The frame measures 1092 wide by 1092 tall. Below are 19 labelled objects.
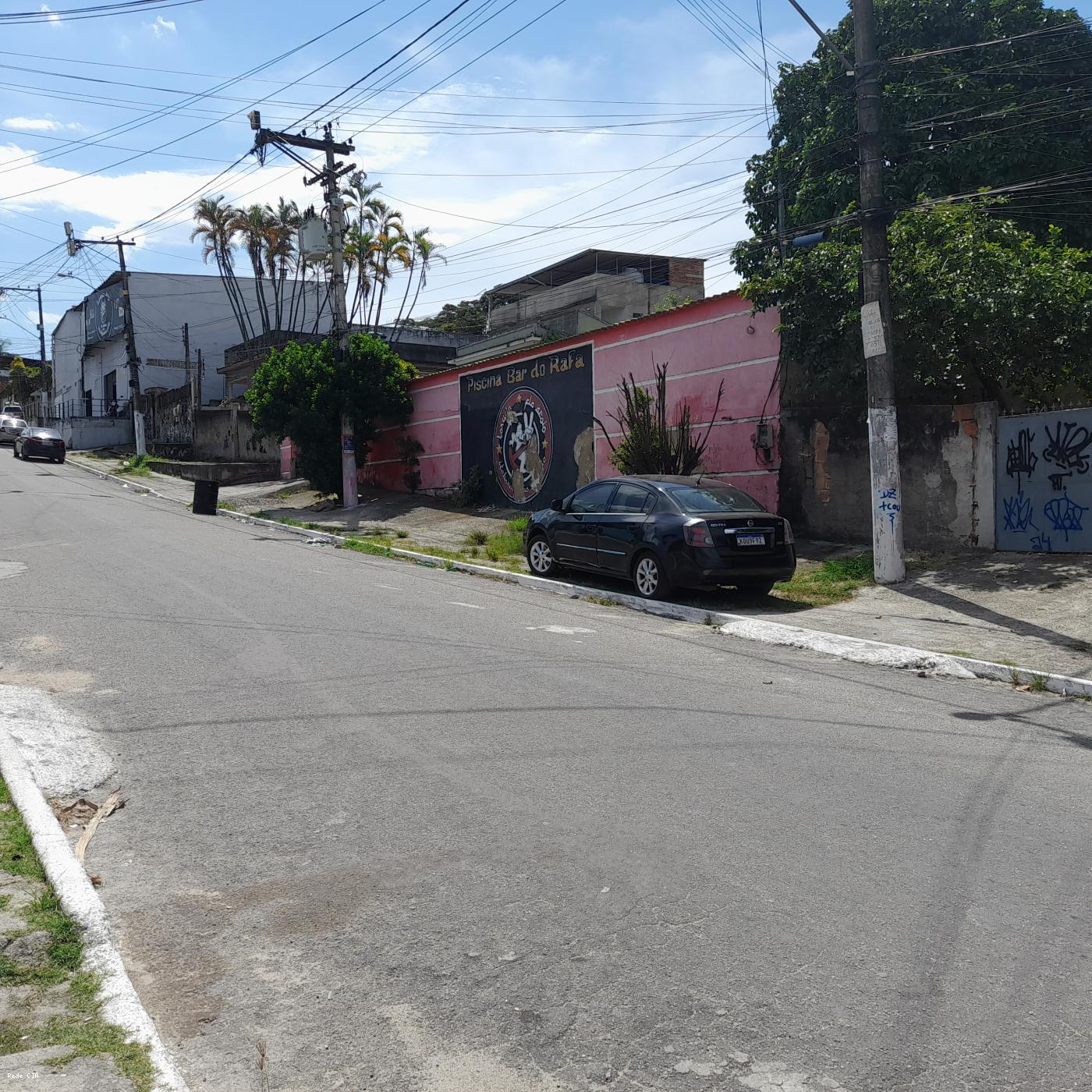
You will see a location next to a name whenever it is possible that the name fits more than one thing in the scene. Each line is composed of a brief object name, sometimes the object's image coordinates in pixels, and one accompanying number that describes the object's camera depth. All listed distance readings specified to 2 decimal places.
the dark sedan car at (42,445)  40.06
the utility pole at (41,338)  63.37
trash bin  24.73
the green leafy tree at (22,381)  83.81
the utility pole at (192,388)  43.43
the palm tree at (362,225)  46.62
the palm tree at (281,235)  50.00
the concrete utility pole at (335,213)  24.81
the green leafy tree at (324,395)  25.47
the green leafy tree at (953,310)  13.27
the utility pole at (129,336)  40.56
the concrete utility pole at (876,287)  12.48
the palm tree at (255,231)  49.72
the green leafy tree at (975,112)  20.88
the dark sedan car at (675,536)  12.03
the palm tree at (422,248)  46.69
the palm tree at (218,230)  50.09
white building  56.56
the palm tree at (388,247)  46.25
